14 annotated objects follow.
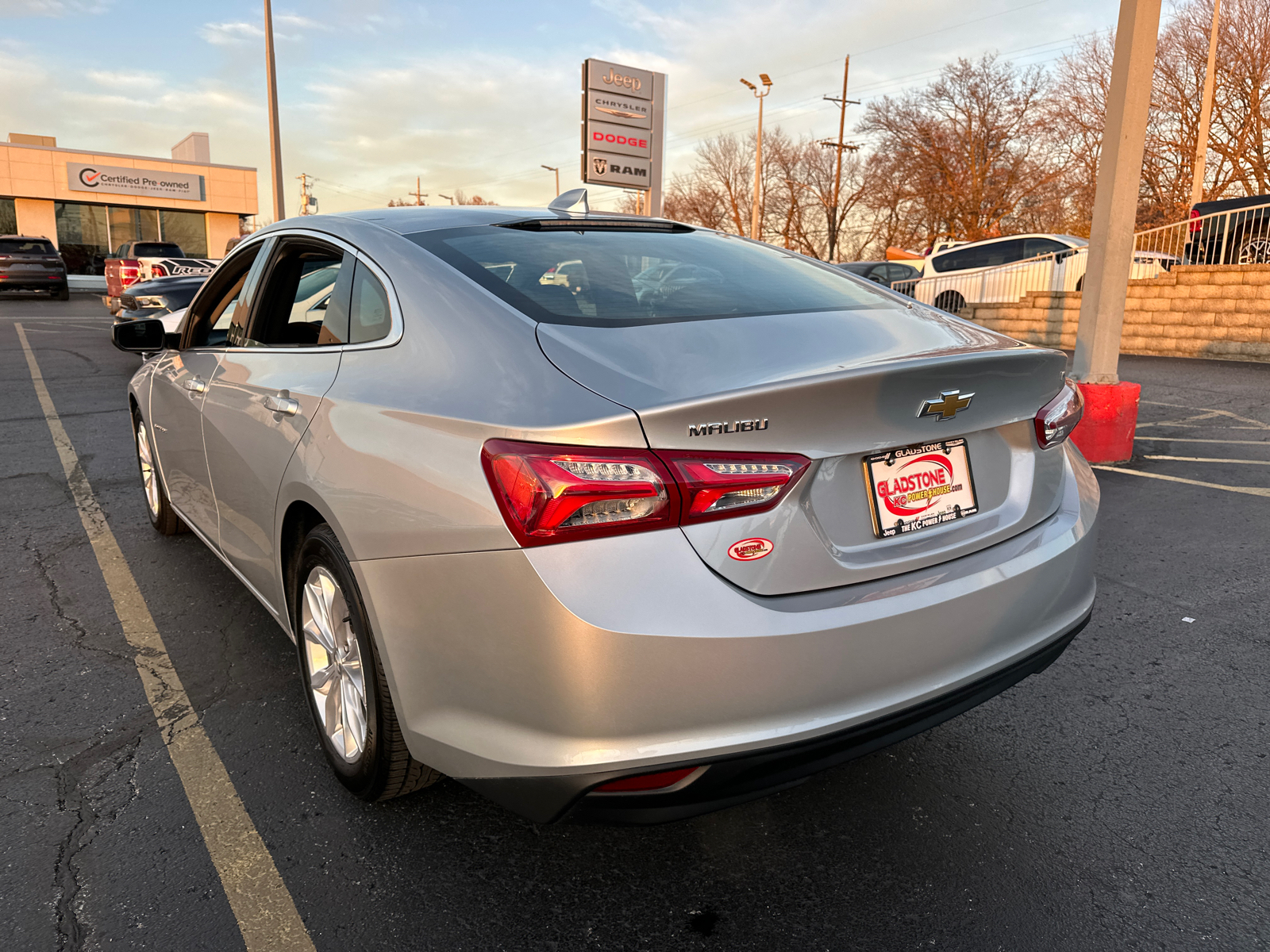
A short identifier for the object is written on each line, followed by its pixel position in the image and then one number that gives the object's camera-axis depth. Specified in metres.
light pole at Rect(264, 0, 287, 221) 22.80
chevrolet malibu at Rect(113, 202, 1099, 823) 1.75
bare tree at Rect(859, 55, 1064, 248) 38.44
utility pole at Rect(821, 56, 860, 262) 48.22
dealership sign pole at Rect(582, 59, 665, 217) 14.98
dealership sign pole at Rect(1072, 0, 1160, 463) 6.14
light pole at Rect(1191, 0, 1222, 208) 25.19
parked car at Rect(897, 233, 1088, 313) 15.96
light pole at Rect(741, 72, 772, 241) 40.22
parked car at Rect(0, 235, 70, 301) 25.59
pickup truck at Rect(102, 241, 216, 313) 16.41
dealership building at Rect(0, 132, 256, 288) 39.44
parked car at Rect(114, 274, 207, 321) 11.53
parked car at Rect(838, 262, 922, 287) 21.23
